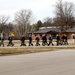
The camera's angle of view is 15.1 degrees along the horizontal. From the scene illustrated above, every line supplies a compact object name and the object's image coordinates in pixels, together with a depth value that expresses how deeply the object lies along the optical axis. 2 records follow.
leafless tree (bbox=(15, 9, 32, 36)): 119.28
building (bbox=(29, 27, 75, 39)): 91.68
